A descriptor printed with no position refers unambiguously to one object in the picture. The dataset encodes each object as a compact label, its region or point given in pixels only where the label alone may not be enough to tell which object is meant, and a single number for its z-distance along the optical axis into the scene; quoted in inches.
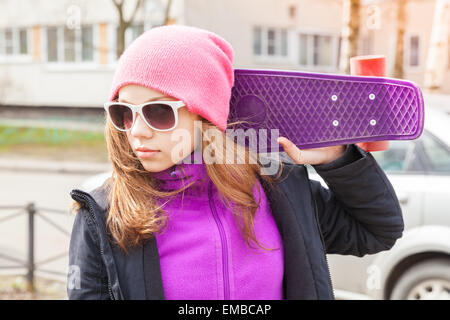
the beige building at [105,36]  708.0
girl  52.3
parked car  138.0
